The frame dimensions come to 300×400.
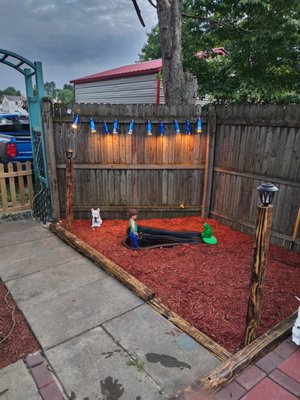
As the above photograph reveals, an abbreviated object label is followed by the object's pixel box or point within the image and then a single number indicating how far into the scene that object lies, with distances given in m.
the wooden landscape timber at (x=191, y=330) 2.38
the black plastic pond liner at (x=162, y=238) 4.73
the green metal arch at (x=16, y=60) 4.82
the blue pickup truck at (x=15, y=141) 7.41
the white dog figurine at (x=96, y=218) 5.37
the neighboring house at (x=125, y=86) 11.23
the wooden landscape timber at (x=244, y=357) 1.91
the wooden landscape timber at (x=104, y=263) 3.29
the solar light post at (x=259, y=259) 2.12
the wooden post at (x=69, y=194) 4.70
